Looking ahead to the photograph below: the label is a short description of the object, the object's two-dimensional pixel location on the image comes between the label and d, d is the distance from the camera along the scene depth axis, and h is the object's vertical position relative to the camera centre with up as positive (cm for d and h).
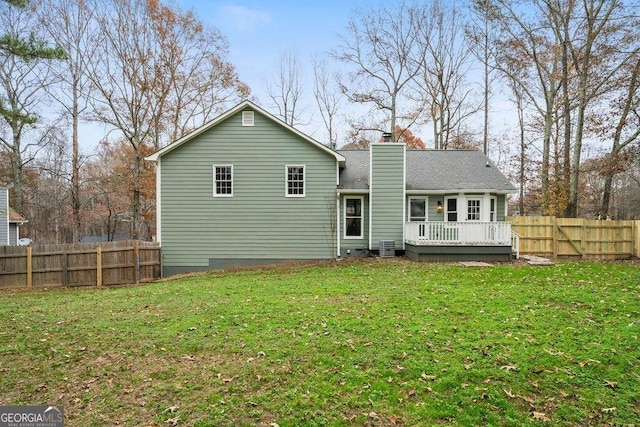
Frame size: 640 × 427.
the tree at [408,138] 2795 +671
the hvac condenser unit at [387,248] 1445 -117
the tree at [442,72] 2583 +1088
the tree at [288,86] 2750 +1040
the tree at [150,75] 2058 +893
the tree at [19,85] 1925 +801
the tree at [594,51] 1648 +804
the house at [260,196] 1452 +98
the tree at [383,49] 2561 +1254
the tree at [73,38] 1991 +1031
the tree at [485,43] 1973 +1142
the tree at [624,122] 1648 +466
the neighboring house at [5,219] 1944 +8
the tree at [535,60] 1923 +929
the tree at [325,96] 2811 +987
